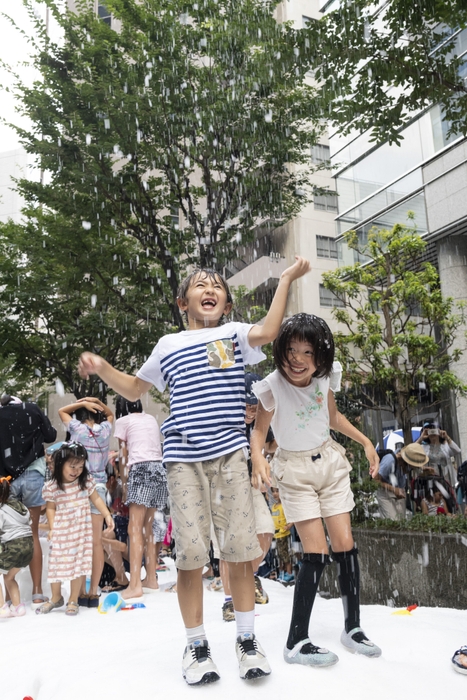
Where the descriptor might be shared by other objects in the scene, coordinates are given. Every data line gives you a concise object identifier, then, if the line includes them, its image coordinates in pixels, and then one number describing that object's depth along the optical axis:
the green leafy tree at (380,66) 5.73
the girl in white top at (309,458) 3.01
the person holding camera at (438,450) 8.20
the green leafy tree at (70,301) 12.39
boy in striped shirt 2.79
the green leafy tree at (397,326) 13.03
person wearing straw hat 7.36
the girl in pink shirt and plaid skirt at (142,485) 5.86
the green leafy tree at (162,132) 9.76
